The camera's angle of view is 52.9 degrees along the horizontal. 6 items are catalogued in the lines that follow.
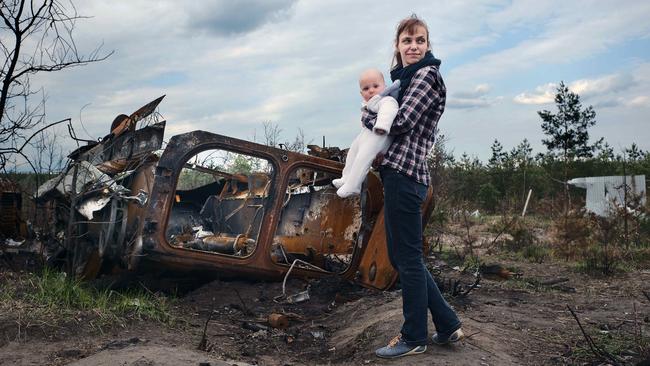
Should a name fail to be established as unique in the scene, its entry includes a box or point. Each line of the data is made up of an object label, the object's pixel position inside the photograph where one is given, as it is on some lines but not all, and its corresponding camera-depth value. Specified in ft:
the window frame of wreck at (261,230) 17.93
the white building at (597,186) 63.31
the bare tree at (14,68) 19.54
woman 12.12
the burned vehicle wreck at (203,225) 18.26
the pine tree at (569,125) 101.81
